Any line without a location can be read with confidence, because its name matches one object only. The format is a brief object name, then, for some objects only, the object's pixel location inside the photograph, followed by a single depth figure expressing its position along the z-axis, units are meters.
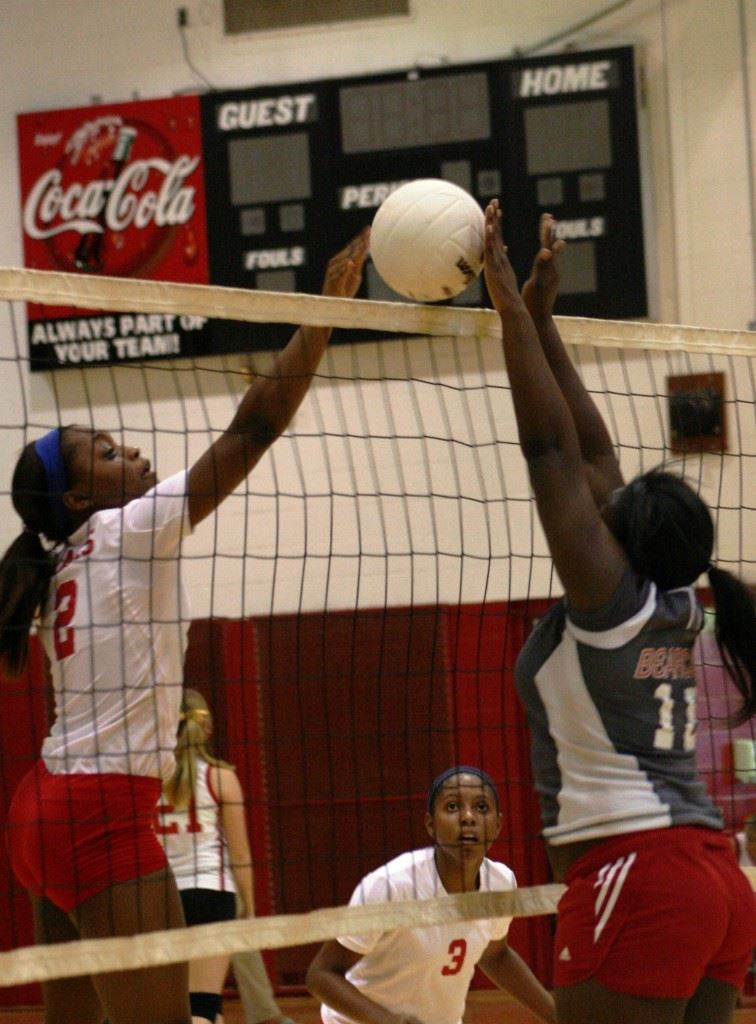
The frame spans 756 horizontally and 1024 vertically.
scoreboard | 17.41
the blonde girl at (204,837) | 11.56
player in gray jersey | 5.77
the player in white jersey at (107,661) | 6.77
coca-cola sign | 18.34
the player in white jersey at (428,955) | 8.83
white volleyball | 7.52
